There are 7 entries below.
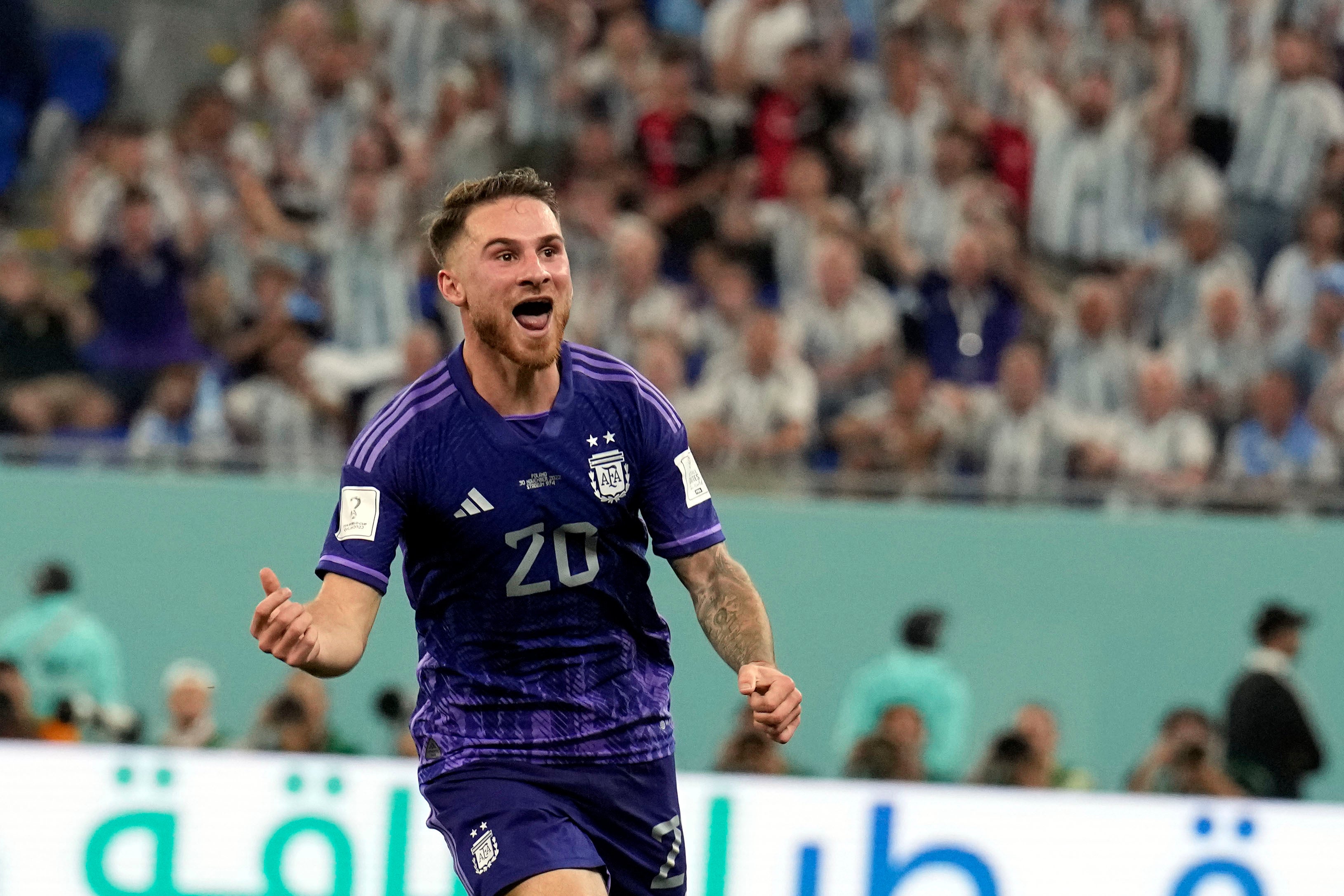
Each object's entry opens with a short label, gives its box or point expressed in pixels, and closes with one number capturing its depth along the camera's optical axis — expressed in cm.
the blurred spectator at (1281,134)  2133
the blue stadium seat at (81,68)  2456
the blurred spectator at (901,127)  2152
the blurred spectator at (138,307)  2055
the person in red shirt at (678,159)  2130
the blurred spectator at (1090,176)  2139
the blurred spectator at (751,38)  2244
